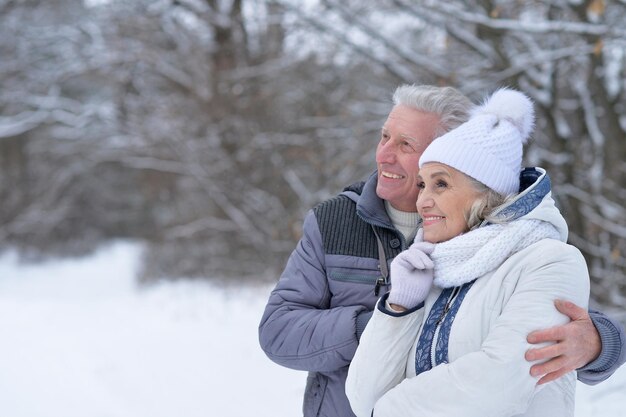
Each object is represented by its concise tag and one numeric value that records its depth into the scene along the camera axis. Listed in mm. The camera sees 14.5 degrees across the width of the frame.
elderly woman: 3968
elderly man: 4246
